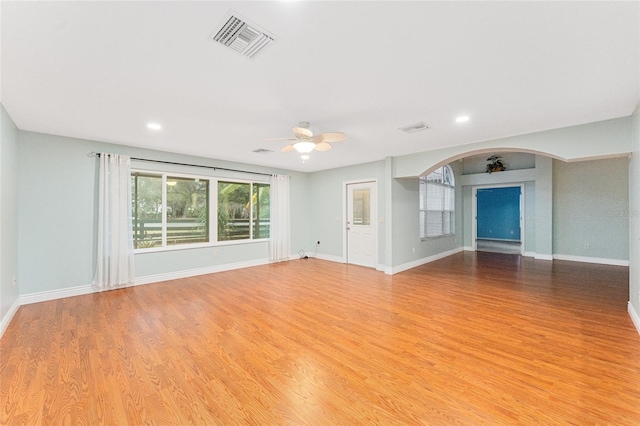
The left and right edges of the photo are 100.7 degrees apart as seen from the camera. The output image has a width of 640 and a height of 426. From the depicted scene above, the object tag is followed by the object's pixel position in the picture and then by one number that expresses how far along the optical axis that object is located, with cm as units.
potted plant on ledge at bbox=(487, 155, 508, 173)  792
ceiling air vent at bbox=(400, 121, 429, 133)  357
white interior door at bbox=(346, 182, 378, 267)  628
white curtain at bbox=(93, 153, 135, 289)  432
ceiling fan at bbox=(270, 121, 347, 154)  321
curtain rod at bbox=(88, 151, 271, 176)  434
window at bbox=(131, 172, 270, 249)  496
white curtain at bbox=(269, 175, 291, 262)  679
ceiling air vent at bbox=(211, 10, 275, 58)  165
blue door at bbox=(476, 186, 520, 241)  1075
